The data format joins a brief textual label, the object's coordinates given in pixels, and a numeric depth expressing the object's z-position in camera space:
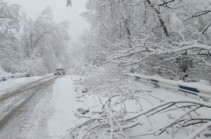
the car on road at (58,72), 27.11
